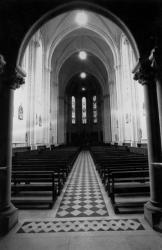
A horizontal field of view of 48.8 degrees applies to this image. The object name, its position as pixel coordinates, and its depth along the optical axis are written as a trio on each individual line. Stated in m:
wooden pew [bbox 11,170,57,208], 5.27
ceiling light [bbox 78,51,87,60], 27.85
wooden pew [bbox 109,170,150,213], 4.92
